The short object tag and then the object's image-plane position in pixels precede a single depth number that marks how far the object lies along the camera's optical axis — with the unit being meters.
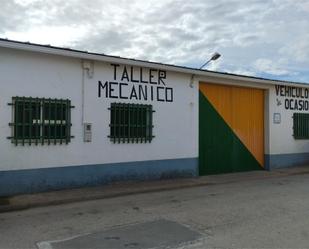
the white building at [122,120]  6.64
